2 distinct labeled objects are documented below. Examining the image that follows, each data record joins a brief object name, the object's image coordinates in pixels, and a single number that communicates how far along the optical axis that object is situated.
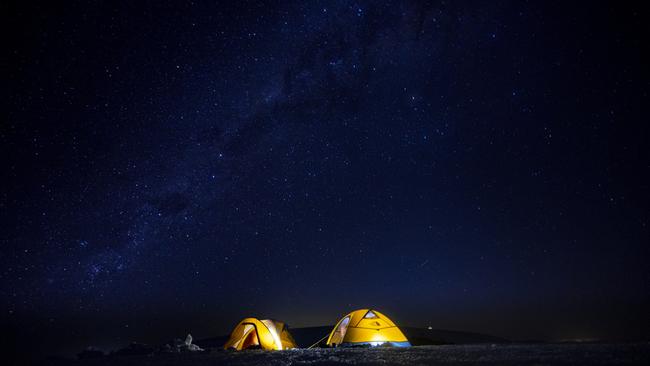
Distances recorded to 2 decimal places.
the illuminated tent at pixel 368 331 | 15.72
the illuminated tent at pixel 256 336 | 16.75
